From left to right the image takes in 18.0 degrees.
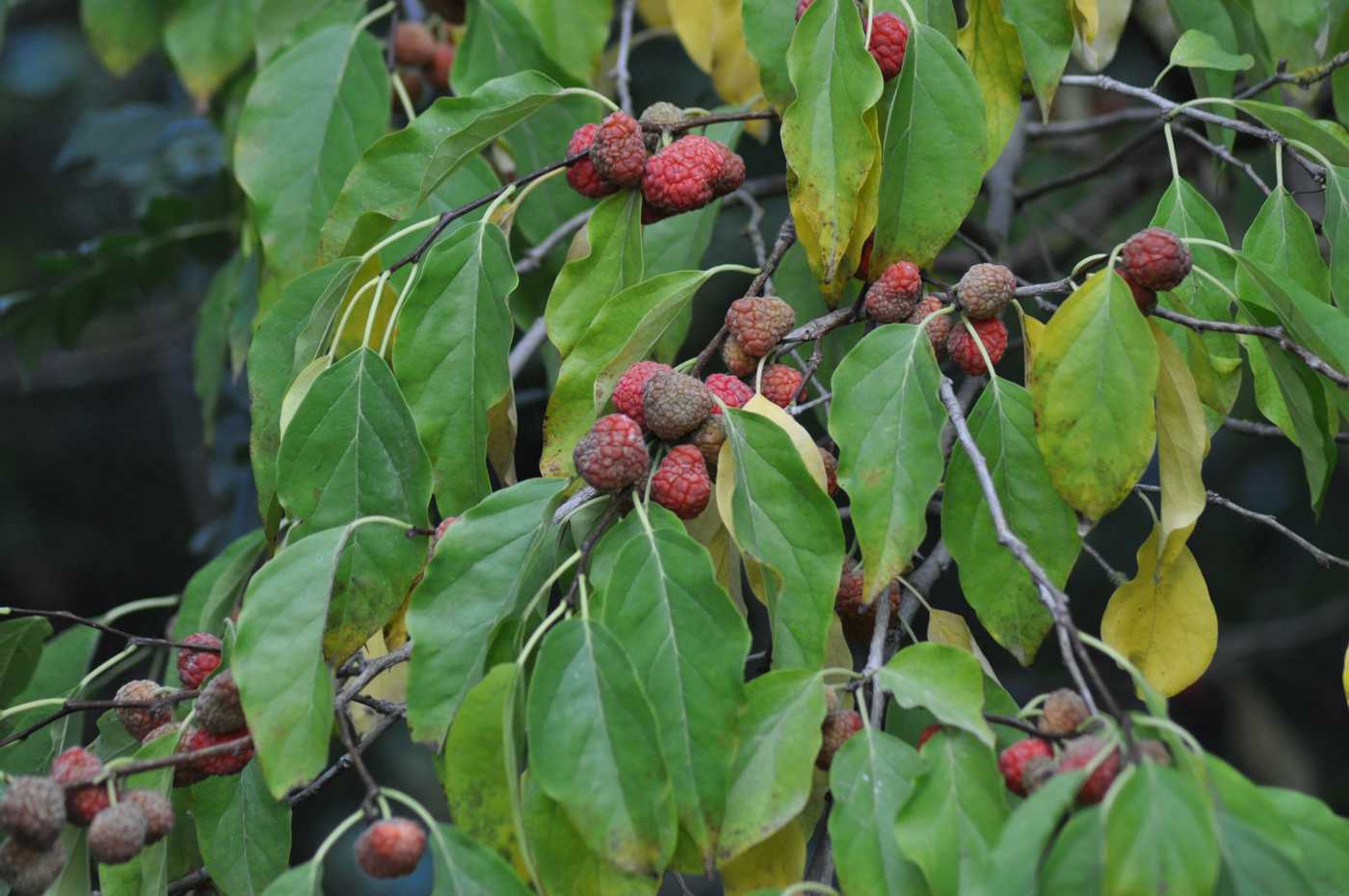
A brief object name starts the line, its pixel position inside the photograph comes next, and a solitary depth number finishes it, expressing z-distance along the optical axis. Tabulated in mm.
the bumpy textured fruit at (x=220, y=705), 1338
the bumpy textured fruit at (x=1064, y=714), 1293
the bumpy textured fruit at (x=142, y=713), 1377
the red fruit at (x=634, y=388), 1354
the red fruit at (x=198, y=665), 1392
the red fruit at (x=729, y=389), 1369
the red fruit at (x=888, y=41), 1404
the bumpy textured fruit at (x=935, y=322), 1377
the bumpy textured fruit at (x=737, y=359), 1391
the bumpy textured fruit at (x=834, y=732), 1324
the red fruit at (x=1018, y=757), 1290
